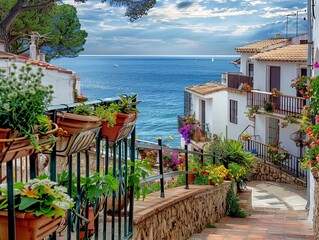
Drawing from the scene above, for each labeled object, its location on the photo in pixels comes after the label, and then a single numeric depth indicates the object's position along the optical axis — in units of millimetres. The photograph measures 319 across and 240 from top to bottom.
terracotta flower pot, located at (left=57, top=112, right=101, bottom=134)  3037
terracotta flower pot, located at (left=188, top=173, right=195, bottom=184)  8162
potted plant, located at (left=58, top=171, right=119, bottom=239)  3305
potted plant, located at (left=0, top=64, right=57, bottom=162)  2249
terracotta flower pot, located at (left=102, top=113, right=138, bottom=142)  3762
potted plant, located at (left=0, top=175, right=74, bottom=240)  2404
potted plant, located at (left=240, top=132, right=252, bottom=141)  20225
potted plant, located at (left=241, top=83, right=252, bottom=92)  21216
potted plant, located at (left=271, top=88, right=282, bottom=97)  18901
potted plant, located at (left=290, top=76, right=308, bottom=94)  9689
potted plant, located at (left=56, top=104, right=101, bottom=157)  3020
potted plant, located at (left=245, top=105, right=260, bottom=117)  20254
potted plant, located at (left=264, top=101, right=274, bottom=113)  19438
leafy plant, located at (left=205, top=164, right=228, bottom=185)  8192
